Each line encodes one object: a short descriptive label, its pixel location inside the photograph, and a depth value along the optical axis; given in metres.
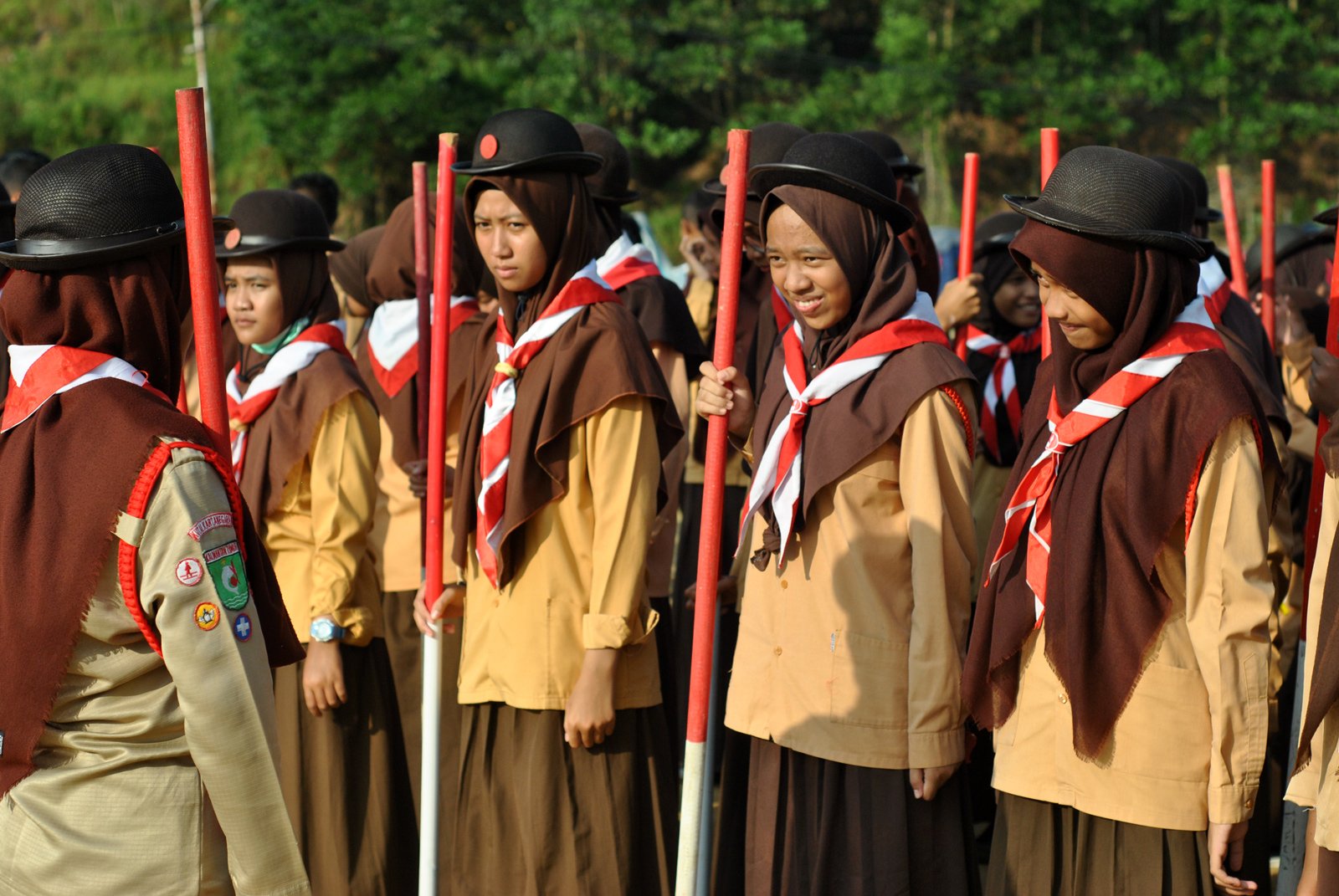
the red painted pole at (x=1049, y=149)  7.33
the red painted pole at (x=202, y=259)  4.95
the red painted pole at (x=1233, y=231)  9.91
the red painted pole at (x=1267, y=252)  9.38
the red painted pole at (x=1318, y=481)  6.73
